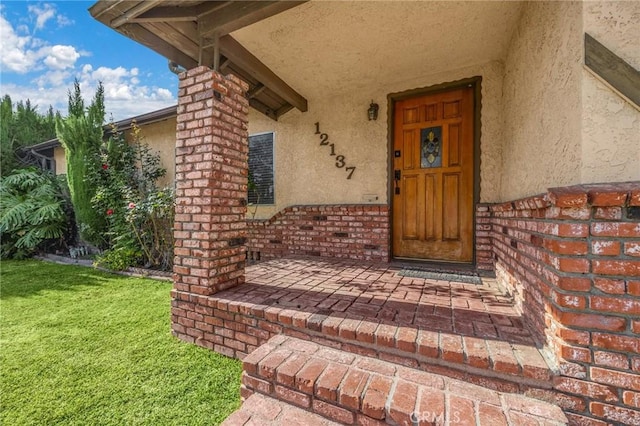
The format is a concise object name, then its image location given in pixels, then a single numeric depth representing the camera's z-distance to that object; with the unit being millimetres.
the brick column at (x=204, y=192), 2090
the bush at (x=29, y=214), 5422
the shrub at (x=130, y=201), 4344
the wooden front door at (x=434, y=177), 3111
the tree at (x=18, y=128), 7008
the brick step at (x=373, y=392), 1022
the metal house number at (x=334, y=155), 3686
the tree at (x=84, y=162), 5262
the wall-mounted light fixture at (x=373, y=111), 3451
